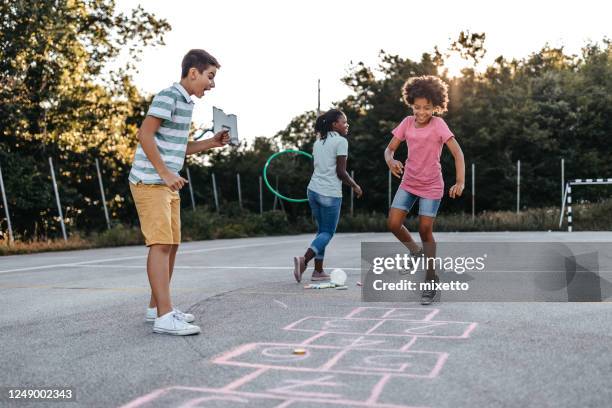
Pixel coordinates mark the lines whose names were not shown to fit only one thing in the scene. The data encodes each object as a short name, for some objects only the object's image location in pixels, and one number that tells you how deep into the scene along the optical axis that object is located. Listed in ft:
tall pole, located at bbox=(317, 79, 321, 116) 89.47
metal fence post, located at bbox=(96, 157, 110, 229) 68.63
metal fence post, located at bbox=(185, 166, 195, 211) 82.33
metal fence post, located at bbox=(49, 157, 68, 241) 61.52
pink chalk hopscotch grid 10.05
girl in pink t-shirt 19.98
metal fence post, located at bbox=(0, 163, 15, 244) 54.19
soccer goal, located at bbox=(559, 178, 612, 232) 61.69
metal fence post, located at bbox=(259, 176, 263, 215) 87.96
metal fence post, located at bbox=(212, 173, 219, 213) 84.38
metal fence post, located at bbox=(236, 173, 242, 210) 87.20
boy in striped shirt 14.88
